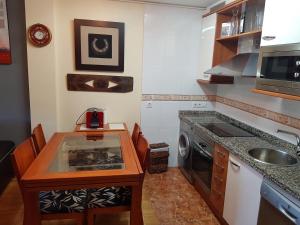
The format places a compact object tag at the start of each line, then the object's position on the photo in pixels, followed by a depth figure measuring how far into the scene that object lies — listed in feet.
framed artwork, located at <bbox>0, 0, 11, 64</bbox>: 8.81
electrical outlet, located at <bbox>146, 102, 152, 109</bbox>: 10.39
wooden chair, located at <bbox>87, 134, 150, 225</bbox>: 5.81
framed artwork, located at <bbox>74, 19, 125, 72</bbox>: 9.23
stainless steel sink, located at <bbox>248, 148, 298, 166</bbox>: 6.42
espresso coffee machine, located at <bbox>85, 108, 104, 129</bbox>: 9.15
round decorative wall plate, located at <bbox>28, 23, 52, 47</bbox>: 8.60
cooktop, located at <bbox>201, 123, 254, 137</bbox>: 7.89
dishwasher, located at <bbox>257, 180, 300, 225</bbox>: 4.33
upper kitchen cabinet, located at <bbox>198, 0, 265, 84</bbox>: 7.47
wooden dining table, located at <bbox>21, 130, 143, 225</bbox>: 5.05
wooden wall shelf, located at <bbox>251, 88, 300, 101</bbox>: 5.00
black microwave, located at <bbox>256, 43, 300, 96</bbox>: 4.96
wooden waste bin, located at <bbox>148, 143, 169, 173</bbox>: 10.37
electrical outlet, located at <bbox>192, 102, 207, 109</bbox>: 10.90
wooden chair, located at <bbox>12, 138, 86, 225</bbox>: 5.51
